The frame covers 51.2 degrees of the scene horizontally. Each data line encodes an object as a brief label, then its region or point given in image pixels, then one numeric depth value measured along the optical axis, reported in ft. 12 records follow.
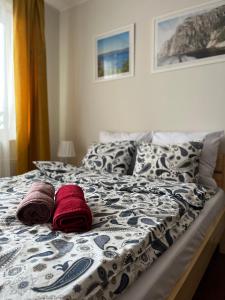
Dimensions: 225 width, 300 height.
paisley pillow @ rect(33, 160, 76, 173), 6.54
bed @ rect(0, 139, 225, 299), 2.14
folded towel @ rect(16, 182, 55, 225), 3.44
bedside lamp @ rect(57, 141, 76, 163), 9.01
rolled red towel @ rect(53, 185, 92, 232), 3.16
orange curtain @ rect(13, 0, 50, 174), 8.03
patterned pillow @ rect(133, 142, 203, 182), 5.58
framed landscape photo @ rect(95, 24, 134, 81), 8.07
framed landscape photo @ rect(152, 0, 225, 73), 6.47
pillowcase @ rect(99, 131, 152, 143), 7.38
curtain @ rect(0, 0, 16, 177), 7.78
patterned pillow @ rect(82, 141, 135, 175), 6.58
